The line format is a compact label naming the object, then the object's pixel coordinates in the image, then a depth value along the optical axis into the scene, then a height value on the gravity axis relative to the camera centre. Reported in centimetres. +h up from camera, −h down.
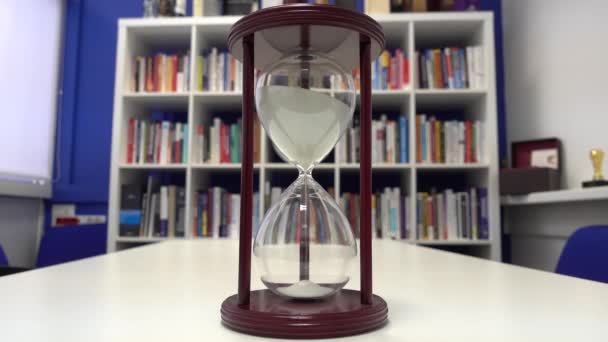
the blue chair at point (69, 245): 269 -23
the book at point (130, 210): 267 -3
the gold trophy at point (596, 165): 191 +18
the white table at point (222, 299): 41 -11
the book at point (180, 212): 267 -4
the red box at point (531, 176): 227 +16
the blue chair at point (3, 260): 184 -22
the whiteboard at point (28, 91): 257 +65
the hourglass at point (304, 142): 47 +7
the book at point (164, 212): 268 -4
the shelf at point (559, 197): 179 +5
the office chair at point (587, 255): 115 -12
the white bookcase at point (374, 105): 258 +60
